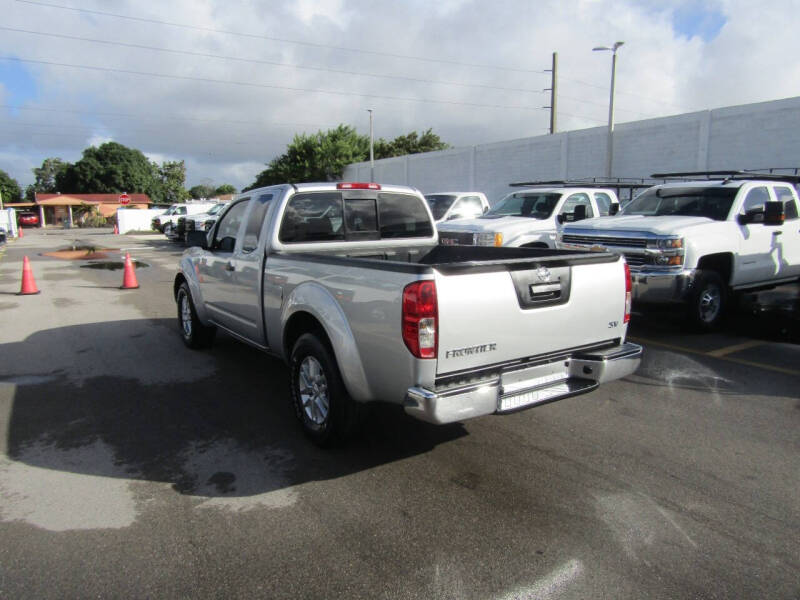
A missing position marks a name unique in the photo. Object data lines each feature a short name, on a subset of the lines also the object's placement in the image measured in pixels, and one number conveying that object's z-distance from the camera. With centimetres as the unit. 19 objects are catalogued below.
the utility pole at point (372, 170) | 3888
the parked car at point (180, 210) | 3725
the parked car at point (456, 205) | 1559
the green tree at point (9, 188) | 9006
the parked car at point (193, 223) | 2422
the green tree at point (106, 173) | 8481
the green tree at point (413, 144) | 5553
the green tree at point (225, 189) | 10564
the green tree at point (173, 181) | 9619
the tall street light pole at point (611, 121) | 2217
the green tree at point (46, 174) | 10400
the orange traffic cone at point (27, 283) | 1212
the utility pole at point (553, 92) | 2895
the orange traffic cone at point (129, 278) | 1278
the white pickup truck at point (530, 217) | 1087
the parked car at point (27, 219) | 6469
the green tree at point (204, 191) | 9450
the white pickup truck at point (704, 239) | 740
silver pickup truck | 332
